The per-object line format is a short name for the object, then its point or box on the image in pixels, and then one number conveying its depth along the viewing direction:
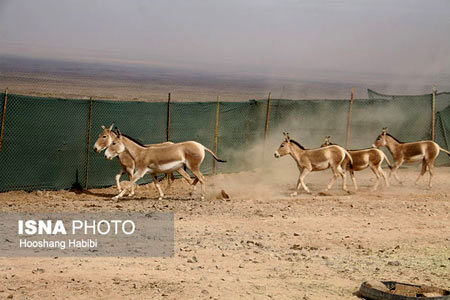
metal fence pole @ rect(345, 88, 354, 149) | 25.64
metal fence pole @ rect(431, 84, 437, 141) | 26.28
